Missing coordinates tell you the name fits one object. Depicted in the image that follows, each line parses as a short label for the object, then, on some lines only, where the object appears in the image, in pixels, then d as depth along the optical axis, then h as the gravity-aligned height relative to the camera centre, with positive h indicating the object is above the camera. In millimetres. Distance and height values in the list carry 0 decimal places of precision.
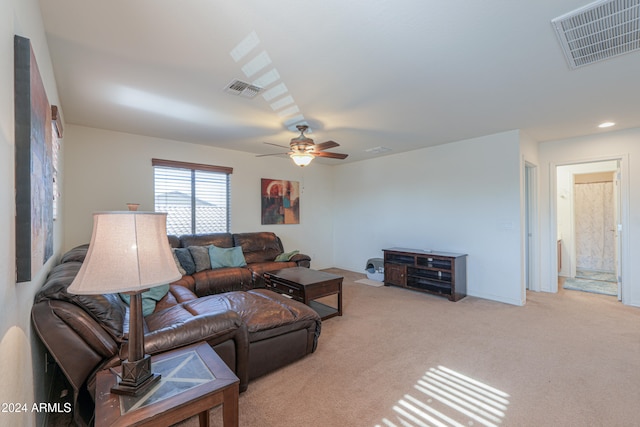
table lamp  1187 -224
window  4738 +344
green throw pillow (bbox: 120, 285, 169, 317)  2477 -788
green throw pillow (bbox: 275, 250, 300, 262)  5109 -767
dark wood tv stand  4496 -989
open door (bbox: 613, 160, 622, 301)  4305 -283
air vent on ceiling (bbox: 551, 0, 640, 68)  1737 +1227
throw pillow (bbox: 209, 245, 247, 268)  4520 -686
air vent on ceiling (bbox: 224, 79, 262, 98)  2678 +1228
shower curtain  6031 -305
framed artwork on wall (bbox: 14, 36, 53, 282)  1149 +246
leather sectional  1482 -815
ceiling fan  3605 +844
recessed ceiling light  3904 +1212
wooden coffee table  3492 -925
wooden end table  1163 -798
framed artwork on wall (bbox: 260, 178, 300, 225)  5918 +282
